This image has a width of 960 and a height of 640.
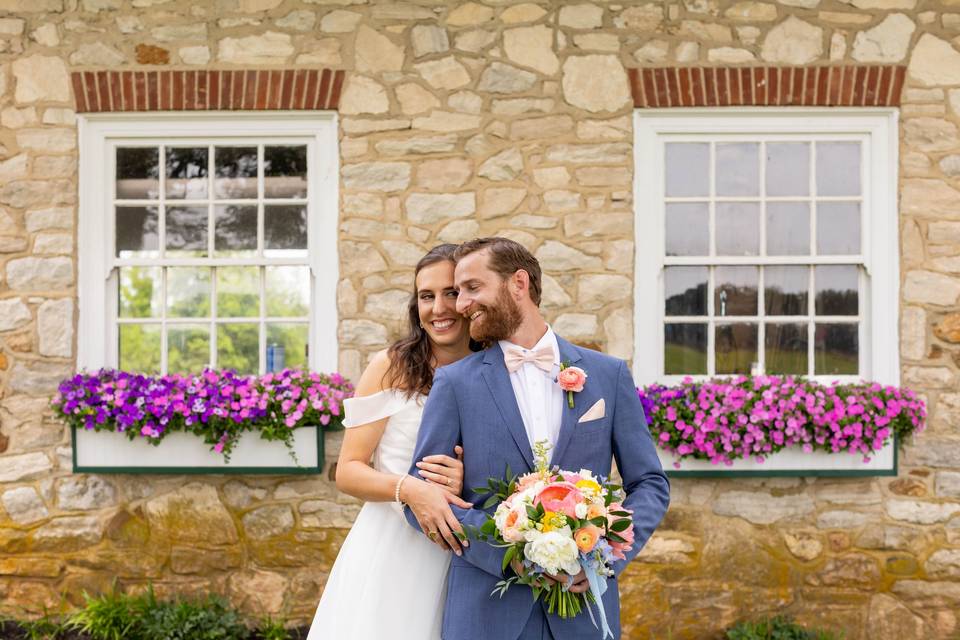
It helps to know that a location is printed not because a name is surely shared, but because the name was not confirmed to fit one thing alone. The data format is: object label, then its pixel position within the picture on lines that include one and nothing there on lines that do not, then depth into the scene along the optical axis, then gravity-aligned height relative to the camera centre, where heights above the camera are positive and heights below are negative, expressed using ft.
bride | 8.39 -1.71
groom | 7.26 -0.94
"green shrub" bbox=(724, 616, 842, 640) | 14.11 -5.50
